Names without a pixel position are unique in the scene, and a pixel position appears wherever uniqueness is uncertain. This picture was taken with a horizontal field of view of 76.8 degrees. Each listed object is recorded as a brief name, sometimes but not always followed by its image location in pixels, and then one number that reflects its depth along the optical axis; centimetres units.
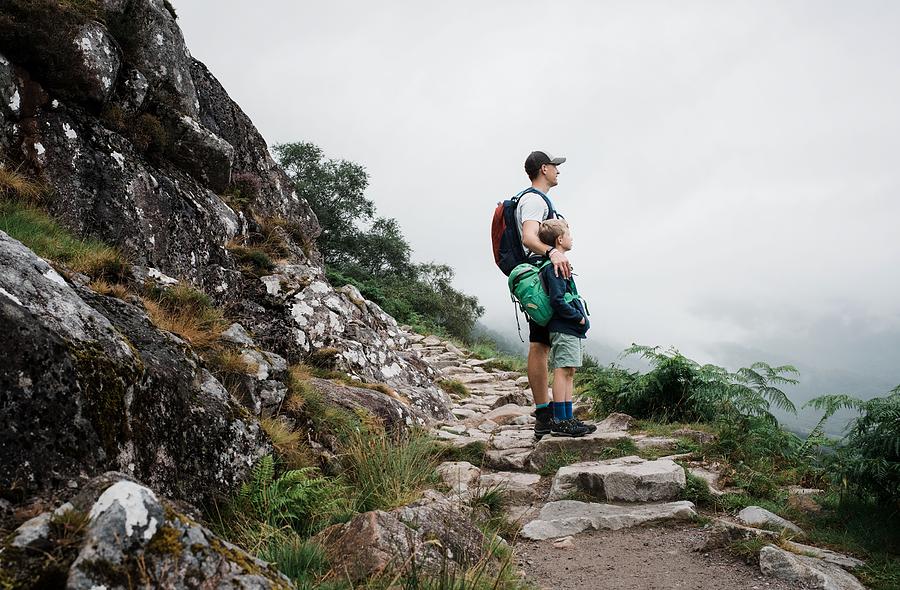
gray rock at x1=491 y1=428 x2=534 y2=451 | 678
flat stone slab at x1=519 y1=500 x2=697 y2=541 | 434
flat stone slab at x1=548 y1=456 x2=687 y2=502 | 480
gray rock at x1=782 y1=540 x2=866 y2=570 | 356
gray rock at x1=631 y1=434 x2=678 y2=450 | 612
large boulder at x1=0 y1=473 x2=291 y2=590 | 175
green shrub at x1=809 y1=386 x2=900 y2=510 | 395
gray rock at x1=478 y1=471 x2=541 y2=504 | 515
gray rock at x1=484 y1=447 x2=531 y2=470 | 606
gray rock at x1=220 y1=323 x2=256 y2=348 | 529
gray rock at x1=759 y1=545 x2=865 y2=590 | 323
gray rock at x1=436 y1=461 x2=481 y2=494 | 512
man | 600
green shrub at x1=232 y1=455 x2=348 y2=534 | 351
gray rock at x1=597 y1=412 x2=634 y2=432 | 719
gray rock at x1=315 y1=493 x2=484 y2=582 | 282
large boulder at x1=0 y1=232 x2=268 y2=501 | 242
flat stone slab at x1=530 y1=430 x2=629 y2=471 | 600
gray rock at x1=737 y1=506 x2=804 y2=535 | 416
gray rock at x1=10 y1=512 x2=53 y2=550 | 184
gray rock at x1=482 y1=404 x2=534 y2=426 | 927
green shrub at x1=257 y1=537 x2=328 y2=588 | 273
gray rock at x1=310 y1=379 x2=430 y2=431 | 614
